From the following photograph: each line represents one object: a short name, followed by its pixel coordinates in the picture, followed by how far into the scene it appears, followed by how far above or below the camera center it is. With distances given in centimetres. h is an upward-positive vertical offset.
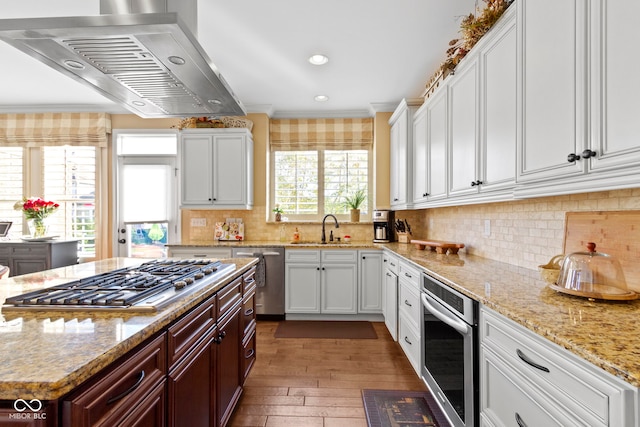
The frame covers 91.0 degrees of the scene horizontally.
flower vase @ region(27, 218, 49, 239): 391 -18
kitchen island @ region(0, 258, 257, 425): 64 -34
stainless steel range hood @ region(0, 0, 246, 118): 107 +63
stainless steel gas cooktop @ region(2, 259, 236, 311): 109 -31
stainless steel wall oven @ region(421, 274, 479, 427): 141 -72
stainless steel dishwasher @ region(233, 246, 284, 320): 367 -76
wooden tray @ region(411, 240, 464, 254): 267 -29
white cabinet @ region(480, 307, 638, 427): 74 -50
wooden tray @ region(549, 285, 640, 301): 113 -30
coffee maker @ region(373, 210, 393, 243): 386 -16
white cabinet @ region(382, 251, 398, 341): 295 -81
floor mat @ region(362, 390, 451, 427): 189 -125
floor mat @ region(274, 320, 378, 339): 325 -127
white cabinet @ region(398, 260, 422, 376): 226 -78
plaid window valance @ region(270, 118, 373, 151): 429 +108
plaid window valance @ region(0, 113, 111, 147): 420 +114
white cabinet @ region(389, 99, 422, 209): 335 +68
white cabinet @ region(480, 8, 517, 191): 163 +59
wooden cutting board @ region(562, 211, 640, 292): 124 -10
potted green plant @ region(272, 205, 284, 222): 422 +0
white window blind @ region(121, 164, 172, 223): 426 +36
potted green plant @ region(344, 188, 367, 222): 418 +15
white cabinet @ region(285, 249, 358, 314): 365 -80
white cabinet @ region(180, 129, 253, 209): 392 +56
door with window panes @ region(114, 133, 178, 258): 424 +18
